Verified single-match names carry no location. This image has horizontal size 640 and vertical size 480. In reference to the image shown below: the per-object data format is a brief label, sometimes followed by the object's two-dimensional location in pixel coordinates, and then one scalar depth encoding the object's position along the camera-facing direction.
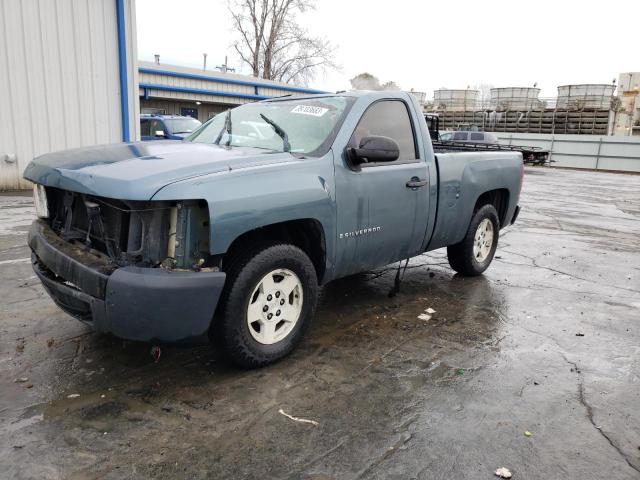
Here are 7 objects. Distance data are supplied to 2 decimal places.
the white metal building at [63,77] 10.16
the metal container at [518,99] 37.08
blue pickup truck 2.75
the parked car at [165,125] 14.26
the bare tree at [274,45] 40.22
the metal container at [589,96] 34.09
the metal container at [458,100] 39.78
